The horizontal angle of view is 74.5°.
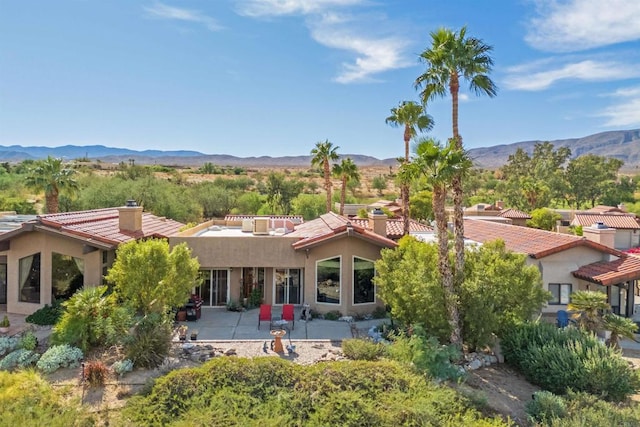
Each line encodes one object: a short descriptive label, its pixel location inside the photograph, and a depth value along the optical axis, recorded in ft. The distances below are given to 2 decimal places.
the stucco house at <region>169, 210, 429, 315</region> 69.05
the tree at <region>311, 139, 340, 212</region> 133.08
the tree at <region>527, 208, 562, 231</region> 153.38
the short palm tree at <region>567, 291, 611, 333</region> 58.65
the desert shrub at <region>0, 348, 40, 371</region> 46.78
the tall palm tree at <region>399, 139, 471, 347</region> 50.55
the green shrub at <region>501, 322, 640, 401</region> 45.93
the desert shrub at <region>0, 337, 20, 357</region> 50.55
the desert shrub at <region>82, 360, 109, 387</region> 42.73
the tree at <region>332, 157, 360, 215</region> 134.80
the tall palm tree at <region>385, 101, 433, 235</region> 82.48
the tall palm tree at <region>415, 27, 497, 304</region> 52.80
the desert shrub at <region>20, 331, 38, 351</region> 50.14
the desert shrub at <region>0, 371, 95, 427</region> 35.27
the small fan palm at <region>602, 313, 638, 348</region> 56.59
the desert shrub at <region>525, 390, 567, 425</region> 39.55
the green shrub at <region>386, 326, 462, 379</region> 45.96
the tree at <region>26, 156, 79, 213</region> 116.47
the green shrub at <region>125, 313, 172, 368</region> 46.96
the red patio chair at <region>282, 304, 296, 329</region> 63.09
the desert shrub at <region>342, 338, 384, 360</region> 49.96
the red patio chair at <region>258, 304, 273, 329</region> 62.13
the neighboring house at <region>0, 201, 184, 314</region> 64.59
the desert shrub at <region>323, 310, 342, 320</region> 67.51
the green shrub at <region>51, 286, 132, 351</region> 49.44
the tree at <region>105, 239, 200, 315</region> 52.65
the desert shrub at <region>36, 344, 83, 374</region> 45.73
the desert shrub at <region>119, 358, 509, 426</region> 37.19
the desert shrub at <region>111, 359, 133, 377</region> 45.21
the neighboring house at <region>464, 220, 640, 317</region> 71.87
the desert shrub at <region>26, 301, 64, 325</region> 61.26
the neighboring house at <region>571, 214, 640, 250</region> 135.64
